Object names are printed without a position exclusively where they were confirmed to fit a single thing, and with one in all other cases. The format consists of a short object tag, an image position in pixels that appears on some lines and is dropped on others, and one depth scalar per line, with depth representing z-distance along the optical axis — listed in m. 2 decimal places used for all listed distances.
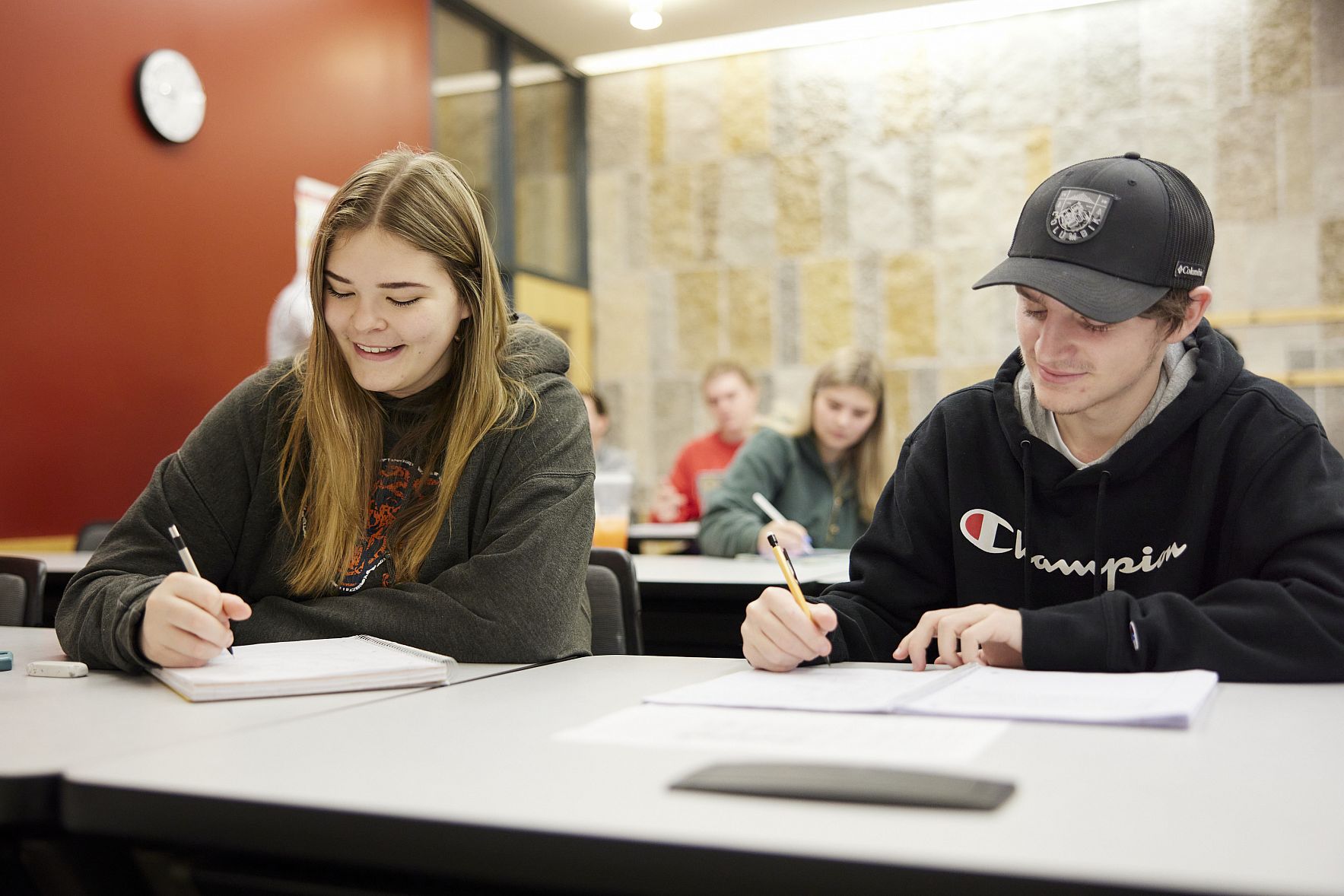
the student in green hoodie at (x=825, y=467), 3.40
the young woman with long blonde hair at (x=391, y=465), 1.42
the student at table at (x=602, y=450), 5.31
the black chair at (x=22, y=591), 1.97
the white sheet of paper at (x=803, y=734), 0.82
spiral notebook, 1.11
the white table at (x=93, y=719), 0.81
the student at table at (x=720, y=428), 5.23
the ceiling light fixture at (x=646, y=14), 5.65
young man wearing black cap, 1.15
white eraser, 1.27
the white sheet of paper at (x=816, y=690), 1.01
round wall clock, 3.75
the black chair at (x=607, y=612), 1.75
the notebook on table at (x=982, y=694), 0.93
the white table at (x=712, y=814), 0.59
